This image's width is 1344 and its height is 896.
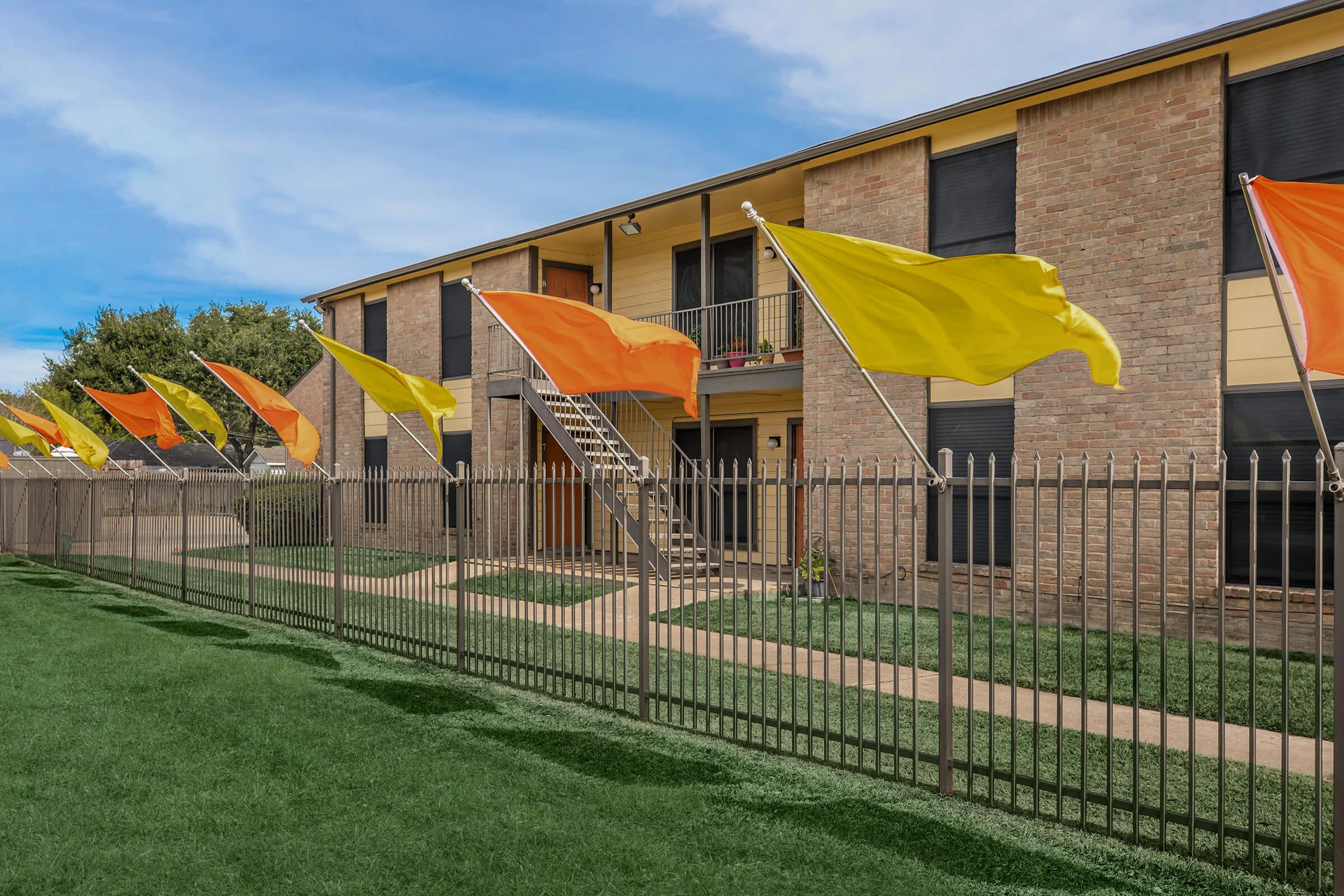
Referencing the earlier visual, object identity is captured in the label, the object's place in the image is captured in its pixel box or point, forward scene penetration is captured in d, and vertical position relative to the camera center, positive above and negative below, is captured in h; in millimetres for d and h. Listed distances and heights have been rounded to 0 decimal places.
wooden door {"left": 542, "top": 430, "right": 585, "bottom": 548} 11114 -49
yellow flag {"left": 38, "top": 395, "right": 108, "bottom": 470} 16172 +332
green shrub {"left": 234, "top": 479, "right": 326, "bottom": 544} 10766 -636
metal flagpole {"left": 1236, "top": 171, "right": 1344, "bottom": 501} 3926 +449
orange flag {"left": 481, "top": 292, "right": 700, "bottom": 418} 7414 +908
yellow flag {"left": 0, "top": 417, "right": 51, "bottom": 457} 17422 +473
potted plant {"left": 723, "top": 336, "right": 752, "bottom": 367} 15391 +1869
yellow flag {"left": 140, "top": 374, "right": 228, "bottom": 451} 13875 +816
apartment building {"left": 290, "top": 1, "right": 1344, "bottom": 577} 10016 +2886
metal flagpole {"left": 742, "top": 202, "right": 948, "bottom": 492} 5043 +706
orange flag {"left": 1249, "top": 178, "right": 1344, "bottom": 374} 3998 +923
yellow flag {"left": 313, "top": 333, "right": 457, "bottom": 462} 9008 +702
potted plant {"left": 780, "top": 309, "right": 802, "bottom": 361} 14789 +1847
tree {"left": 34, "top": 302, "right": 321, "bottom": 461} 46062 +5521
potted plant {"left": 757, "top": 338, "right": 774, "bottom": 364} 15547 +1846
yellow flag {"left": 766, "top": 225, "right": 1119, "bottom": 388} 4461 +778
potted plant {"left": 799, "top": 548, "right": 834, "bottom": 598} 12863 -1491
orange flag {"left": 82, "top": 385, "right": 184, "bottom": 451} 15016 +743
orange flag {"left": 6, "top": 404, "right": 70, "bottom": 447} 18017 +650
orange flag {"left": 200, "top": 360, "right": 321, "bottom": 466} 11781 +571
